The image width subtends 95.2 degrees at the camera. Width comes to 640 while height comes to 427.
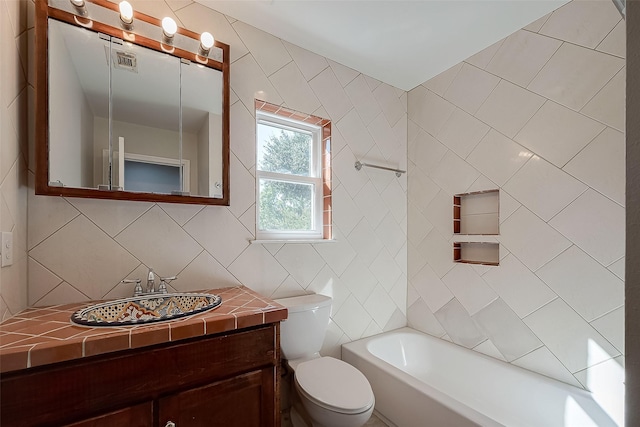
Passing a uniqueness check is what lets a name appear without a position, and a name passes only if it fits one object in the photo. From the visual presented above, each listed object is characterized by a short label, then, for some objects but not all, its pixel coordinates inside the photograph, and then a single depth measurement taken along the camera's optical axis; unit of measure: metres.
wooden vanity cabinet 0.81
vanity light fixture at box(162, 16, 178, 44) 1.42
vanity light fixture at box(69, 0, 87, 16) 1.26
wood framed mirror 1.22
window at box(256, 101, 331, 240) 1.96
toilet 1.31
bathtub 1.45
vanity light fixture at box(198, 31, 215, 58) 1.52
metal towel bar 2.23
